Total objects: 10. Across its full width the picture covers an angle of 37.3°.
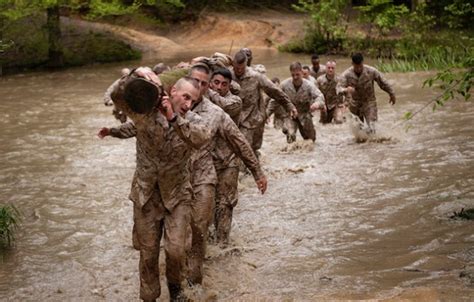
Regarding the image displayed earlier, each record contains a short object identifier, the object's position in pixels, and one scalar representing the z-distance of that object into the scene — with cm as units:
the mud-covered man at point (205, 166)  594
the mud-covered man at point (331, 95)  1382
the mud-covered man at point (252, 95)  907
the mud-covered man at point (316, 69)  1519
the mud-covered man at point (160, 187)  498
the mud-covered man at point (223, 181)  670
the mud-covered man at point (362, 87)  1213
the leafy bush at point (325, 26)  2508
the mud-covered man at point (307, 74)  1340
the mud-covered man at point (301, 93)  1147
